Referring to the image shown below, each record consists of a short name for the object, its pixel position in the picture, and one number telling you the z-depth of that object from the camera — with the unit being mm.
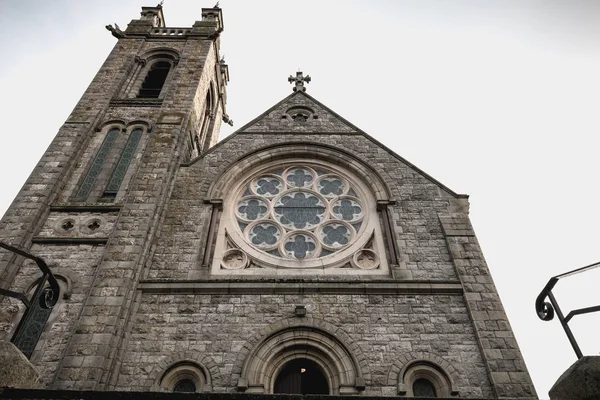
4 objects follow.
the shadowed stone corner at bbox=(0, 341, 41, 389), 4082
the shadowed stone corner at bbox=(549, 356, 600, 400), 3695
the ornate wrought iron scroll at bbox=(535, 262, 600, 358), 4195
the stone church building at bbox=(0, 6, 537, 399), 7008
